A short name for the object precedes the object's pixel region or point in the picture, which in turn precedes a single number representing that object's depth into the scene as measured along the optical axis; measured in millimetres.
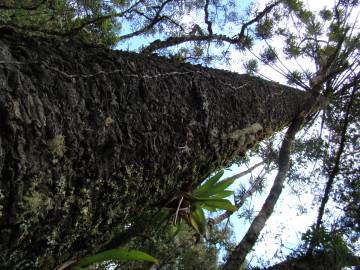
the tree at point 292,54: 4273
